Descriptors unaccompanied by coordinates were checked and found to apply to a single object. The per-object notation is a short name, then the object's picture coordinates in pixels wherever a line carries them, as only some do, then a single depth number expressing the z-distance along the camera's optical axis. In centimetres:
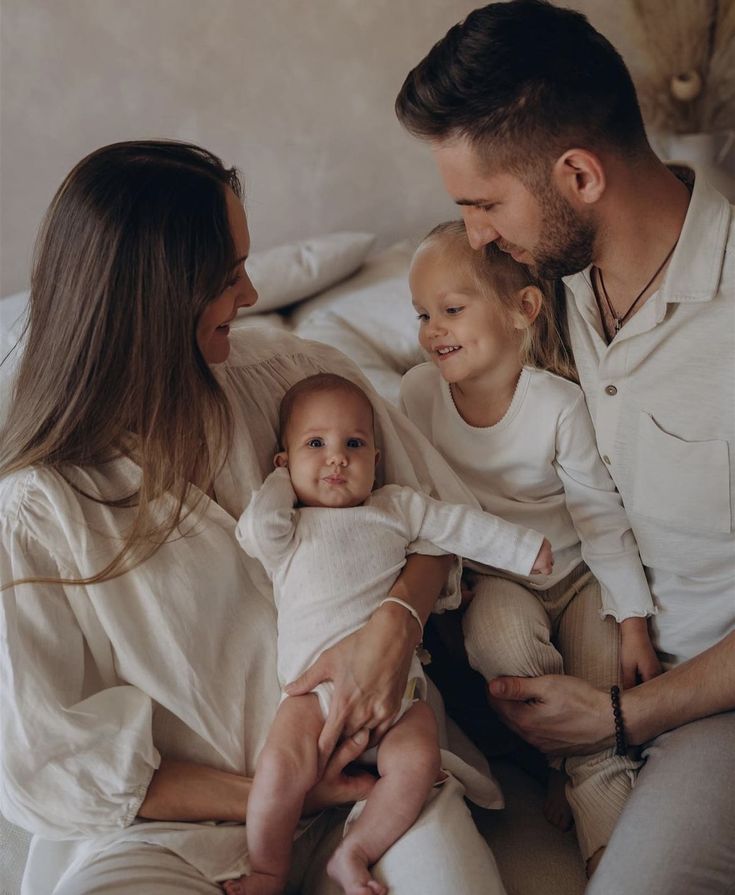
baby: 130
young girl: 163
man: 146
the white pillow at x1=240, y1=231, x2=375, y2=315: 253
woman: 128
